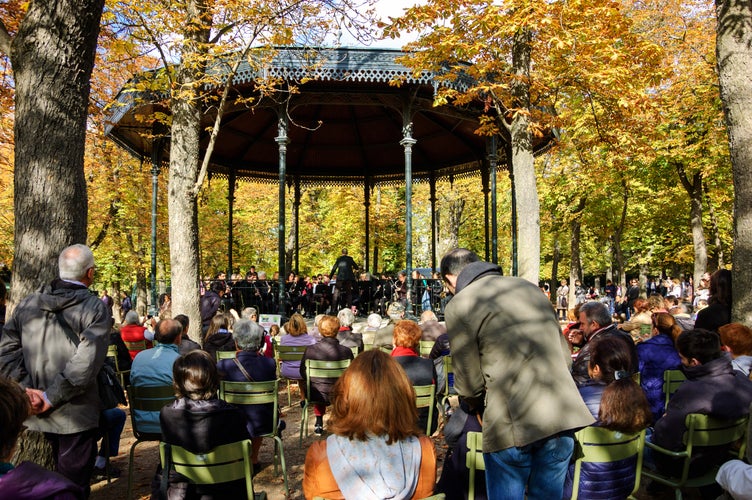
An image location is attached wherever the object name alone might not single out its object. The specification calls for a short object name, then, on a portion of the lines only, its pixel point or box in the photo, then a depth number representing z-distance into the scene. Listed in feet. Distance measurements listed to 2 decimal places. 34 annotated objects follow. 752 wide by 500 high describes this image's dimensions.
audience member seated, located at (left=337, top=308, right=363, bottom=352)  23.45
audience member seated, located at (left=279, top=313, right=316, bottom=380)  22.81
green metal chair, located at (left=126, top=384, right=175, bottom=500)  15.43
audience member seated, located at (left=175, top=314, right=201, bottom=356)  19.13
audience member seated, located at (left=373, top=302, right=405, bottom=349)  22.50
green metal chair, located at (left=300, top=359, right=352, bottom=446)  19.16
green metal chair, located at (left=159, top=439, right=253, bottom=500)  10.01
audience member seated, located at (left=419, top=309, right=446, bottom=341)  23.48
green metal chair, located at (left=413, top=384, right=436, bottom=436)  15.60
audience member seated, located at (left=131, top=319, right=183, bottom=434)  15.51
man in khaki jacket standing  8.59
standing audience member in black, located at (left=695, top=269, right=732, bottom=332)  19.56
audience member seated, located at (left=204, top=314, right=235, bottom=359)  21.09
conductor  48.19
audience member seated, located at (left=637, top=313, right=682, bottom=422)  17.21
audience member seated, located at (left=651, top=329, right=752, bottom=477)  12.13
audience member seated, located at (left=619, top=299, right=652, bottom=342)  25.48
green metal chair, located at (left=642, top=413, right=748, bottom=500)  11.91
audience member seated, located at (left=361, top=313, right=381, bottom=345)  28.53
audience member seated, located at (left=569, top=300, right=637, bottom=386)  14.20
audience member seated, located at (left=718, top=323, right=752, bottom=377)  14.40
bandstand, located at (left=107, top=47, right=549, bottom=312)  35.19
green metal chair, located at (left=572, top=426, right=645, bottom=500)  10.59
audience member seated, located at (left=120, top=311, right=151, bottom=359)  27.94
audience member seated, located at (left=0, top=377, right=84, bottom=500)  5.67
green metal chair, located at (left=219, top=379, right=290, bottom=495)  15.44
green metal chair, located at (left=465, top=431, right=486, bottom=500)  9.68
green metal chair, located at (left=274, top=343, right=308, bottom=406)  22.74
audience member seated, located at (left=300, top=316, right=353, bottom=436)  19.39
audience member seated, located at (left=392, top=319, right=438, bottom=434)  16.17
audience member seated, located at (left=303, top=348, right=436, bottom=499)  7.16
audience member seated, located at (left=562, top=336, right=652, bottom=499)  10.67
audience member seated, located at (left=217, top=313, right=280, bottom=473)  15.53
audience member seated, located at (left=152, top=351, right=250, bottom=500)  10.64
